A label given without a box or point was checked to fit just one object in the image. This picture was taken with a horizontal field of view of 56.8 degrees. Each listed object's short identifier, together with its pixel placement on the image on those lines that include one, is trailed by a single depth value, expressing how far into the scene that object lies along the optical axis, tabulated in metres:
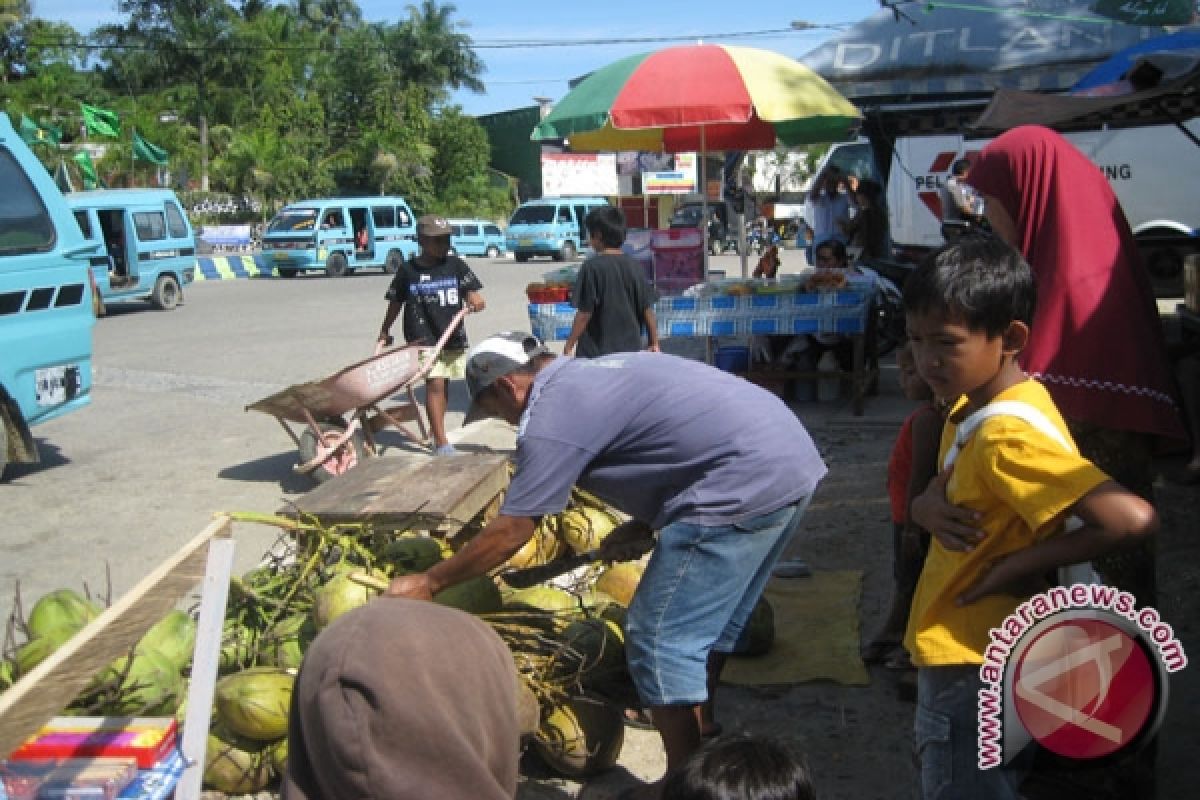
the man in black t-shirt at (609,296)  7.09
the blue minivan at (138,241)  19.14
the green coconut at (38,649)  3.26
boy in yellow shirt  2.05
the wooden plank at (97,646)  1.74
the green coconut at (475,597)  3.63
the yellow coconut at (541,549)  4.66
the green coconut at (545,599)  4.02
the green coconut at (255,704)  3.42
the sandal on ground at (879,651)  4.44
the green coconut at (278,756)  3.49
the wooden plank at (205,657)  2.30
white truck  11.68
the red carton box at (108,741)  2.35
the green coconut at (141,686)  3.16
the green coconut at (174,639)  3.63
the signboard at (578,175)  48.81
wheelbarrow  7.12
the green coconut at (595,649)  3.61
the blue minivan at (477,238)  36.31
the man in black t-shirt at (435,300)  8.08
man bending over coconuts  2.90
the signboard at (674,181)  35.06
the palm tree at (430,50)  50.06
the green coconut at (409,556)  4.00
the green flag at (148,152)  29.41
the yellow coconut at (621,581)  4.49
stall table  8.67
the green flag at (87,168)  27.58
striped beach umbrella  8.61
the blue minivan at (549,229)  33.09
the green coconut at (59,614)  3.62
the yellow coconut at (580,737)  3.53
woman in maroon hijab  2.87
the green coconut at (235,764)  3.51
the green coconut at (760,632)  4.43
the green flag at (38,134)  25.53
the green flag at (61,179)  24.62
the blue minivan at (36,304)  7.50
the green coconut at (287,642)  3.65
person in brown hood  1.59
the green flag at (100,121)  28.16
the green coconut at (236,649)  3.68
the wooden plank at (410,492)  4.14
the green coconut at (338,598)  3.57
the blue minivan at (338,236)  27.91
